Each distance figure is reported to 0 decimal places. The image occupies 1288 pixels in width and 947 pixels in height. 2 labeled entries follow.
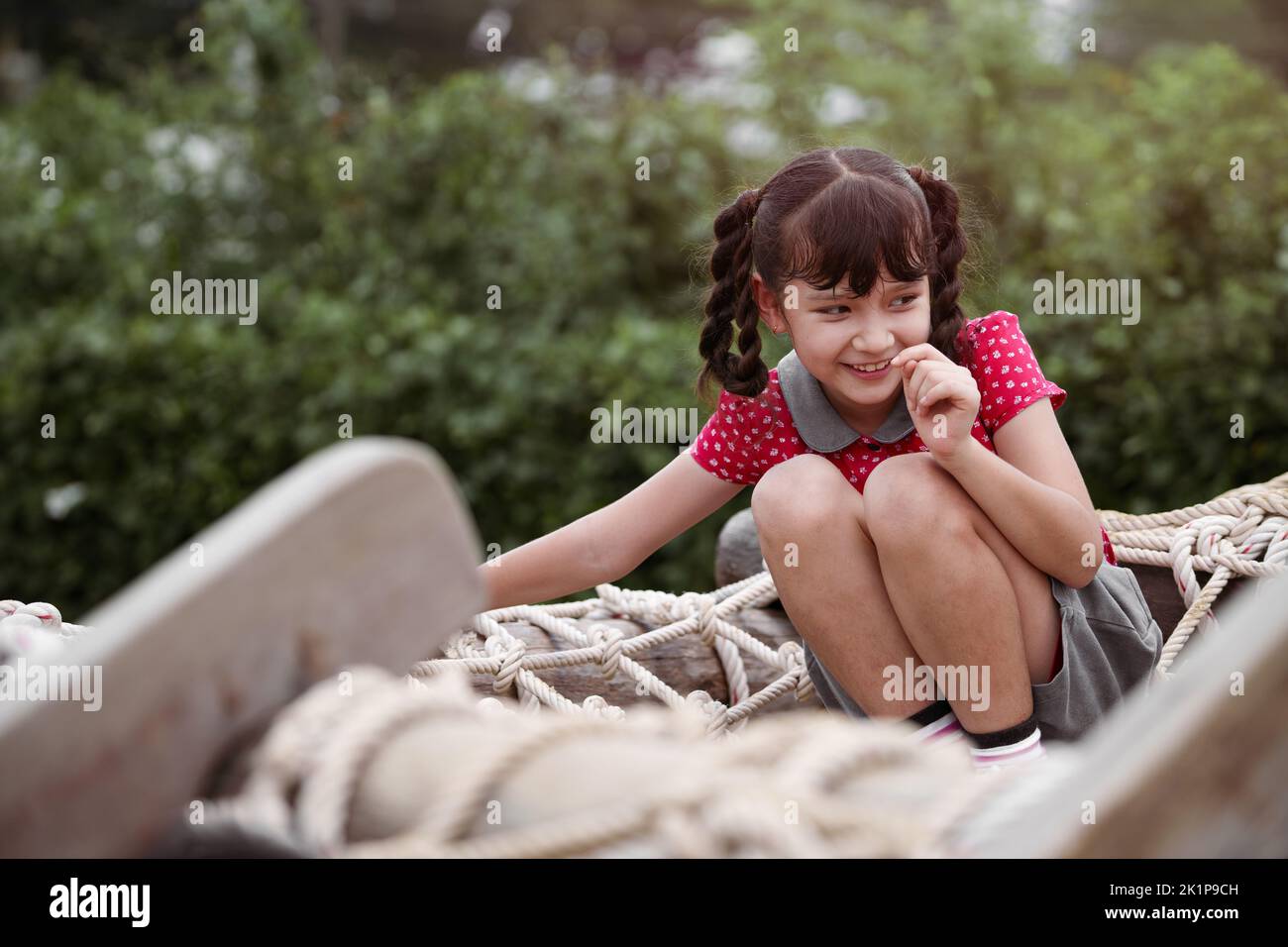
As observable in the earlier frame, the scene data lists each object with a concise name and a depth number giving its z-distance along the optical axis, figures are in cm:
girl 168
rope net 191
